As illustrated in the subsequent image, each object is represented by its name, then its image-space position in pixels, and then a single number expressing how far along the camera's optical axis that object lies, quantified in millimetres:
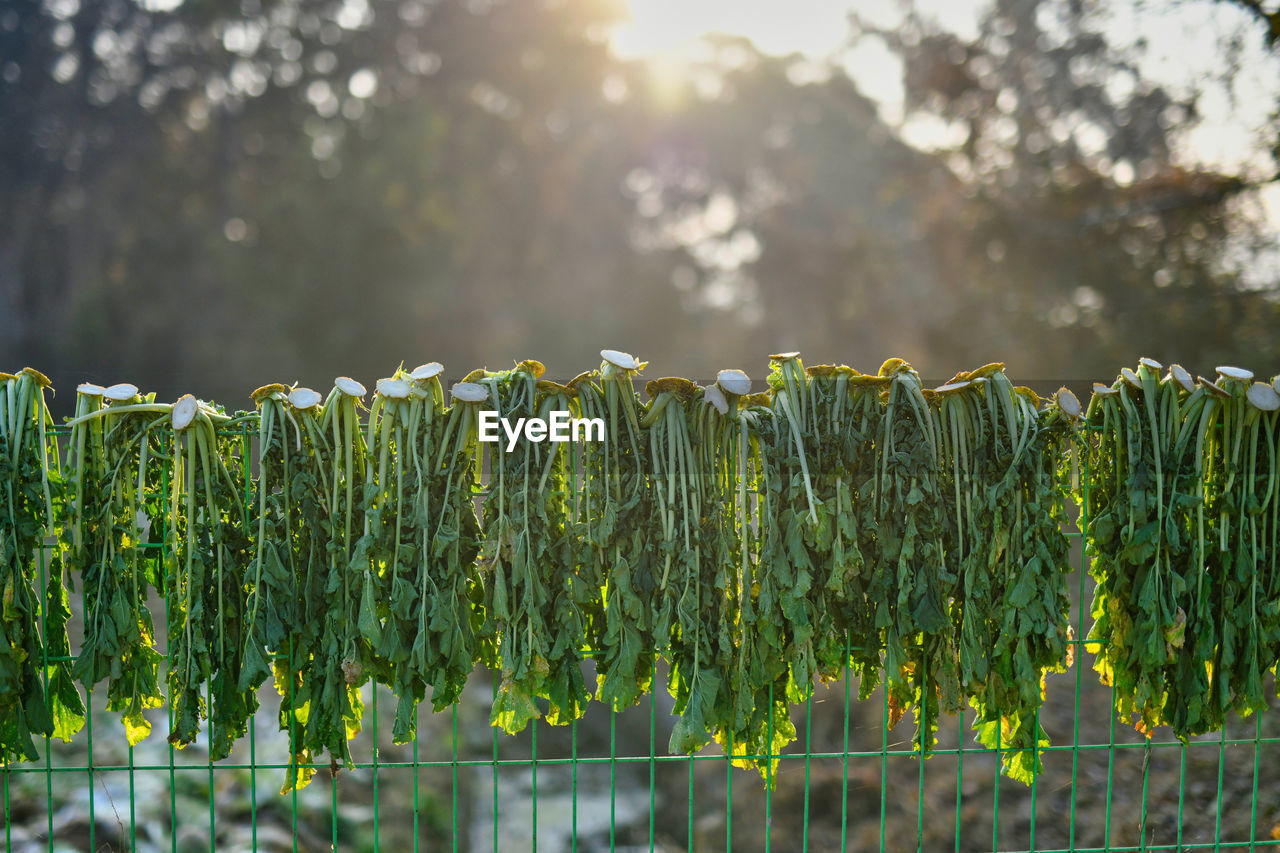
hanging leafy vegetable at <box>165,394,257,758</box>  2529
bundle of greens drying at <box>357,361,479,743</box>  2488
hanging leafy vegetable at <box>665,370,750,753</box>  2549
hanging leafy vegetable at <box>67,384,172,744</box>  2541
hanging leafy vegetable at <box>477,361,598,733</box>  2518
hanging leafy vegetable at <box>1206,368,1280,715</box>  2697
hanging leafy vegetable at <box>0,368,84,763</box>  2557
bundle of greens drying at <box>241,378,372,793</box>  2527
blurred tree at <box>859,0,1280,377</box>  7410
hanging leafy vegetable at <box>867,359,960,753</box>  2574
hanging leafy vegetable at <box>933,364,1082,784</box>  2580
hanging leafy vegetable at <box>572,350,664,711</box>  2549
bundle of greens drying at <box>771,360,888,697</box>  2529
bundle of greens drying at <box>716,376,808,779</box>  2545
